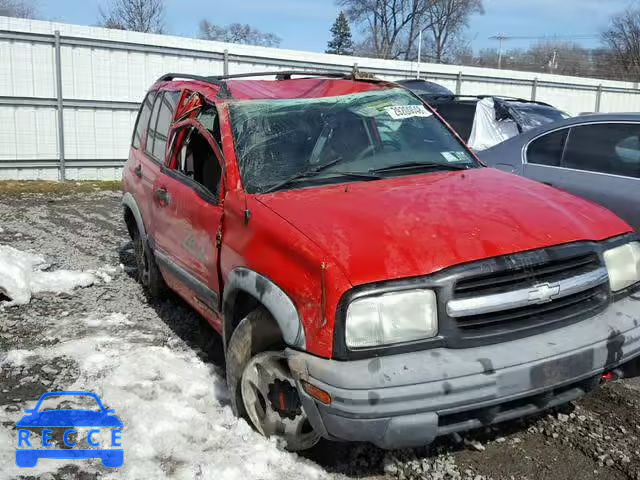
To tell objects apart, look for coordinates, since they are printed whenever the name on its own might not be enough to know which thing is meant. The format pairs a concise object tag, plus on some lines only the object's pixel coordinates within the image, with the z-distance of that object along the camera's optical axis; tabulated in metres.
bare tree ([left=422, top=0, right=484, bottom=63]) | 49.25
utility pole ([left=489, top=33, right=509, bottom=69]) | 61.39
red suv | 2.41
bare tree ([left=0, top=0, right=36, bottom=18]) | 36.28
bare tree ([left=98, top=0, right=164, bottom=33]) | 34.47
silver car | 4.54
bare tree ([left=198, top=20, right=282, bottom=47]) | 53.41
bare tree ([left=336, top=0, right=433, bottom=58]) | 48.25
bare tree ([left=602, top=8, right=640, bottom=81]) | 51.50
